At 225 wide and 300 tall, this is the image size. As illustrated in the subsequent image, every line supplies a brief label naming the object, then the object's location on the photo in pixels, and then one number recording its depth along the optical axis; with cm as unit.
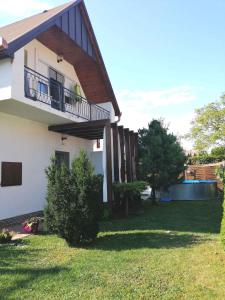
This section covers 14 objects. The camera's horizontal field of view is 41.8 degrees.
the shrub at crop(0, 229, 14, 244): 715
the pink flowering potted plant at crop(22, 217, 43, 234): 811
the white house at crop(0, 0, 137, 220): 884
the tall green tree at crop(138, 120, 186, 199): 1468
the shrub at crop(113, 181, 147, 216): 1105
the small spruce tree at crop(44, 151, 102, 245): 656
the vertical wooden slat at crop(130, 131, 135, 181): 1450
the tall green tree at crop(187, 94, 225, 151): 2614
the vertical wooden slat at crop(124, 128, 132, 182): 1384
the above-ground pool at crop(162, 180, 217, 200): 1734
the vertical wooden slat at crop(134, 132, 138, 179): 1516
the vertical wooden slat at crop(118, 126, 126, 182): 1321
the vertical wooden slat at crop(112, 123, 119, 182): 1223
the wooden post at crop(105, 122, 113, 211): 1081
